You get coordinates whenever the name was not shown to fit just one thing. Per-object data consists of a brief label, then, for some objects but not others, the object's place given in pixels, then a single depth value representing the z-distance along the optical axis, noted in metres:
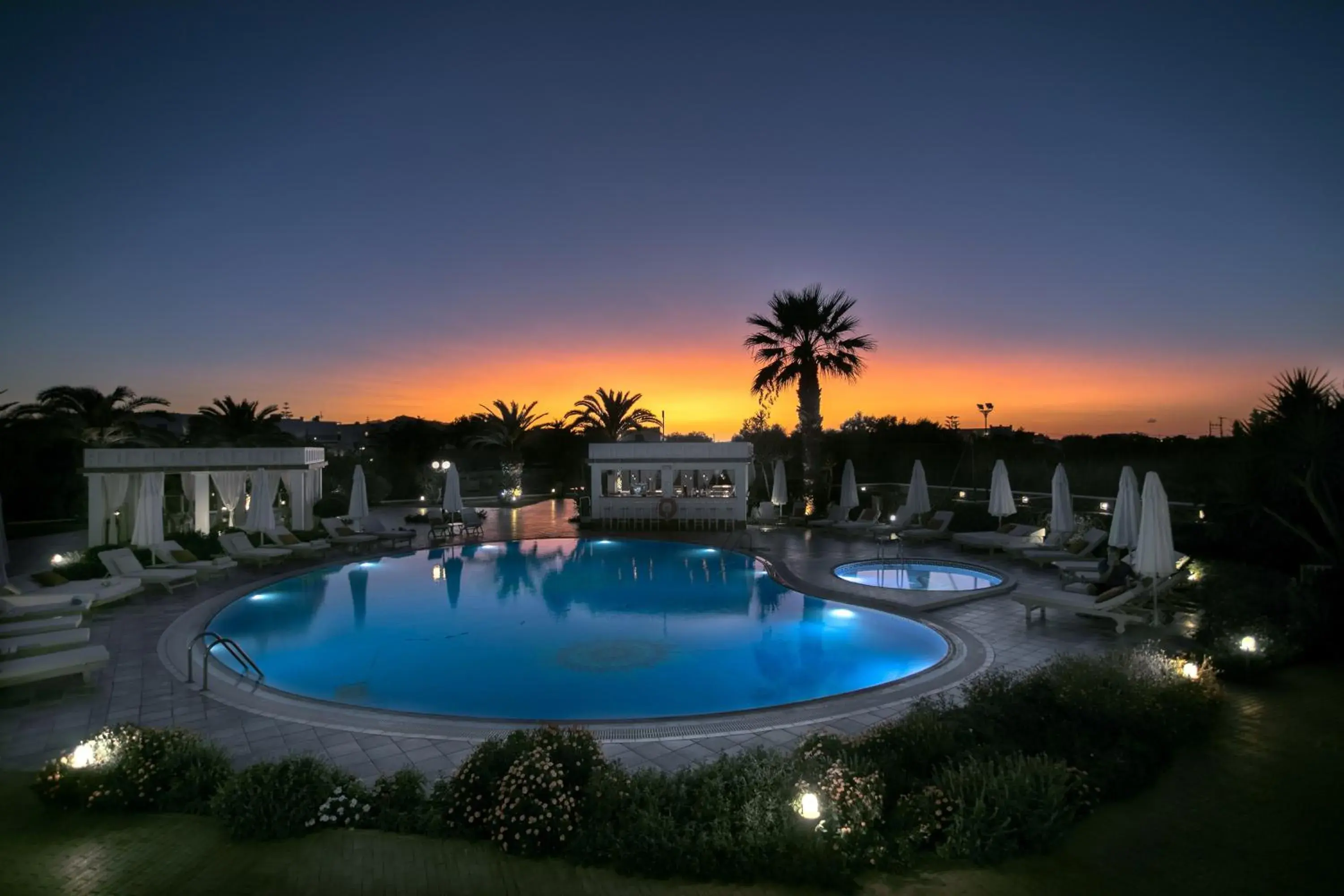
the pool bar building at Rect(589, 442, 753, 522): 20.67
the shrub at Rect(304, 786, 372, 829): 4.40
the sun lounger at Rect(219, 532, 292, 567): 14.52
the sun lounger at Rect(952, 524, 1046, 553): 14.42
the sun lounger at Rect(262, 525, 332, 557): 15.55
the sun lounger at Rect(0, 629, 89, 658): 7.32
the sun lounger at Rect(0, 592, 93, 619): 9.11
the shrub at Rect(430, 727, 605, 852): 4.36
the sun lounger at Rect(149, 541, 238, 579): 12.94
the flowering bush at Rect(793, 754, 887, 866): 3.98
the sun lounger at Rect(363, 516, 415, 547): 17.41
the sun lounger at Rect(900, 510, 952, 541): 16.47
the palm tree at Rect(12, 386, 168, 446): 22.27
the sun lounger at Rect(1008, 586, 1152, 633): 9.01
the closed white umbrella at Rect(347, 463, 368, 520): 18.17
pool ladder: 7.72
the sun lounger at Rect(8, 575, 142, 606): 10.39
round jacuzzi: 12.88
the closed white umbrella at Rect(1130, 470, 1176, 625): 8.85
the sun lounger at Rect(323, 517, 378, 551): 16.83
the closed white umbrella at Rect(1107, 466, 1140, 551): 10.23
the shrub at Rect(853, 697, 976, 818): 4.64
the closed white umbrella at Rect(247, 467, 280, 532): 14.91
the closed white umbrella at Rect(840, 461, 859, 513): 19.56
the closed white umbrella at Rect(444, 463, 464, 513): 19.86
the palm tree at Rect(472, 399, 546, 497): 31.91
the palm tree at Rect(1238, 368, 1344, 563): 8.85
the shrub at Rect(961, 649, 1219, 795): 4.98
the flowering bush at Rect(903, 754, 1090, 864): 4.06
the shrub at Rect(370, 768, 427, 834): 4.40
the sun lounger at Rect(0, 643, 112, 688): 6.76
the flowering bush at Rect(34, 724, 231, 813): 4.72
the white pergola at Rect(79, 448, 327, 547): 15.44
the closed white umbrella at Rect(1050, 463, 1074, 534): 13.23
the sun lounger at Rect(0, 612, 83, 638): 8.19
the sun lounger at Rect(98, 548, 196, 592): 11.92
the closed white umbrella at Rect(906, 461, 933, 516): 17.41
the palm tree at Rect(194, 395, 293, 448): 26.36
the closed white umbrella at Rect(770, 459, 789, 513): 20.61
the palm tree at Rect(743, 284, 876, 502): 20.25
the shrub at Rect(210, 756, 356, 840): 4.32
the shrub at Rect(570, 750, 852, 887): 3.91
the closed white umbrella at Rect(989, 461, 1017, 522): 15.18
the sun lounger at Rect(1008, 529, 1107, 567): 12.57
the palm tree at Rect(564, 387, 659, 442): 30.84
